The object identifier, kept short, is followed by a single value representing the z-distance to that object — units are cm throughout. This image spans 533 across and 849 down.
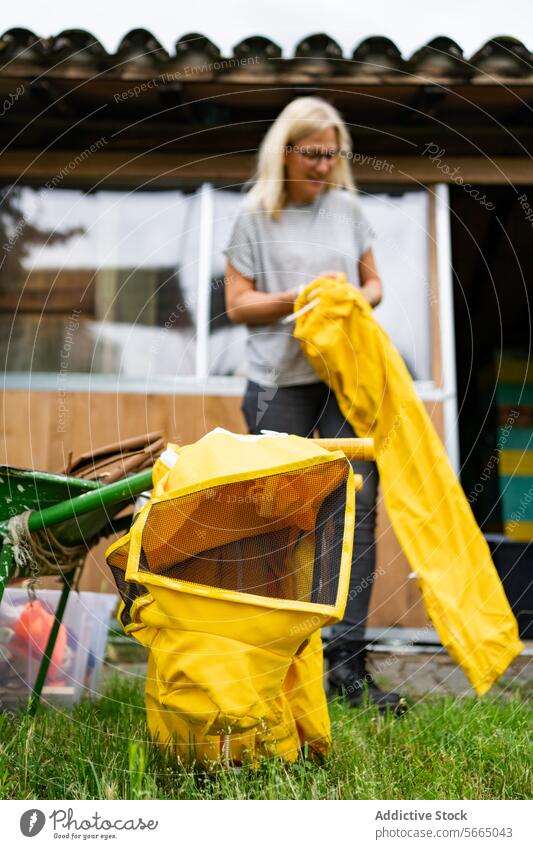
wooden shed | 325
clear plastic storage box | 228
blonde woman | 230
